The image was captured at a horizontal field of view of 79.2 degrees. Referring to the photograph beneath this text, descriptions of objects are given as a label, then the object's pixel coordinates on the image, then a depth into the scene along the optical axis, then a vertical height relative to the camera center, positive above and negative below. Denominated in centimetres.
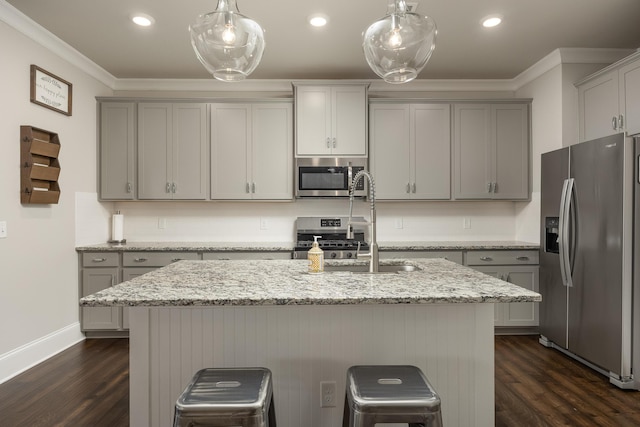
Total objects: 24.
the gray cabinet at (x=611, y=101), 302 +96
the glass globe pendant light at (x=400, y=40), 160 +73
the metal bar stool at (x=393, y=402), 126 -62
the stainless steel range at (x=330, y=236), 376 -24
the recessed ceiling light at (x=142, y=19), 295 +150
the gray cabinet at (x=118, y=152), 401 +64
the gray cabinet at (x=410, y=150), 407 +67
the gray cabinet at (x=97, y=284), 368 -67
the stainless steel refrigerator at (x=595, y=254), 261 -30
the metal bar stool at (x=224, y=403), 123 -61
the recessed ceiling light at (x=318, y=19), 294 +151
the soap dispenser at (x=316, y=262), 199 -25
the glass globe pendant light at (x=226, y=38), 155 +72
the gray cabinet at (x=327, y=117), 399 +100
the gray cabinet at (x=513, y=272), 377 -57
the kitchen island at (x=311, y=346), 173 -60
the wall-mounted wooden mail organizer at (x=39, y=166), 297 +38
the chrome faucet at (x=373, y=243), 202 -16
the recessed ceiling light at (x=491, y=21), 298 +152
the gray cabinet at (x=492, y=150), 411 +68
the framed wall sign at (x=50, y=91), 308 +104
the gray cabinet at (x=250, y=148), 405 +68
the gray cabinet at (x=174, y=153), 404 +63
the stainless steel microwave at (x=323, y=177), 400 +38
